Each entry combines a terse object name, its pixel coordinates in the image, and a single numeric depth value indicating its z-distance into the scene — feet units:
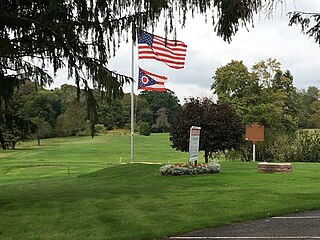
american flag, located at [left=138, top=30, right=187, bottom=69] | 67.59
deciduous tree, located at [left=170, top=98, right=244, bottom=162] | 77.20
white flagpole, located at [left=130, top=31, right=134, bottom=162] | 82.53
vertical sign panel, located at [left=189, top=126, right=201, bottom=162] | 56.70
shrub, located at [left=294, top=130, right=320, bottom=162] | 100.37
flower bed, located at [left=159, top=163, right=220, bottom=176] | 58.18
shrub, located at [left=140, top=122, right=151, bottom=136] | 254.35
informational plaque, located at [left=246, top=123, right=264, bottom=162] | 81.41
